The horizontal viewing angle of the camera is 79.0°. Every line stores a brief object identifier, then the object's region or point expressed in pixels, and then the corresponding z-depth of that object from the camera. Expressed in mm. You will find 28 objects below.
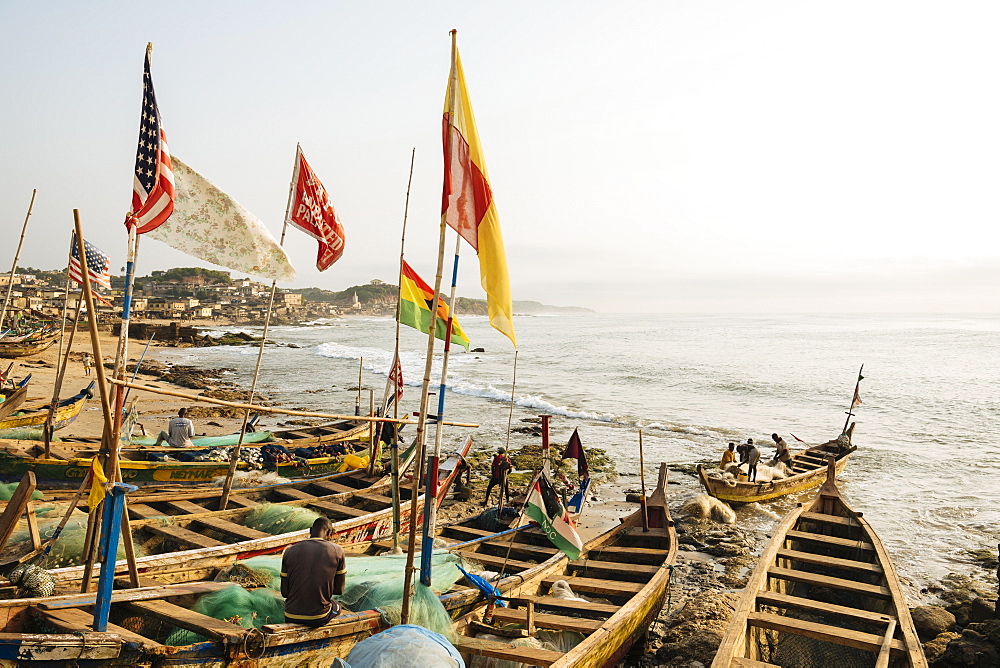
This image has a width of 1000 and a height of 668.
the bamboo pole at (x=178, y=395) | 3985
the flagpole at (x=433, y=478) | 5816
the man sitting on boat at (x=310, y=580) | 5590
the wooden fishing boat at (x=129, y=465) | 12391
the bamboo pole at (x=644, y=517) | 10695
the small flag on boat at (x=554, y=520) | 7762
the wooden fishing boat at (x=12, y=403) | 12375
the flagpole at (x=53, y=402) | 12438
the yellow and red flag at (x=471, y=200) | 5668
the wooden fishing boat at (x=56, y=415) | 16188
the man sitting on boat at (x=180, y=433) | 14898
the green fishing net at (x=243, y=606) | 6020
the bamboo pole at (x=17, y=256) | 16469
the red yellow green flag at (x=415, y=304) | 8719
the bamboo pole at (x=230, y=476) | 9773
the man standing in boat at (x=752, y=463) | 16828
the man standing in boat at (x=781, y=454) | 18844
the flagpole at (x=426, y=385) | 5469
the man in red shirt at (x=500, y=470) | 13365
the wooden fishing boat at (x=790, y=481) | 16312
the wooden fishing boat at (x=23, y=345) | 36688
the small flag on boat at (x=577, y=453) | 10078
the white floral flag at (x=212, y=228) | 6574
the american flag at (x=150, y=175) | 6023
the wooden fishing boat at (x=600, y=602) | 6332
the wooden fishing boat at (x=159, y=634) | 4379
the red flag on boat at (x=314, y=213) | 8930
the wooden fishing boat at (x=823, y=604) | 6660
